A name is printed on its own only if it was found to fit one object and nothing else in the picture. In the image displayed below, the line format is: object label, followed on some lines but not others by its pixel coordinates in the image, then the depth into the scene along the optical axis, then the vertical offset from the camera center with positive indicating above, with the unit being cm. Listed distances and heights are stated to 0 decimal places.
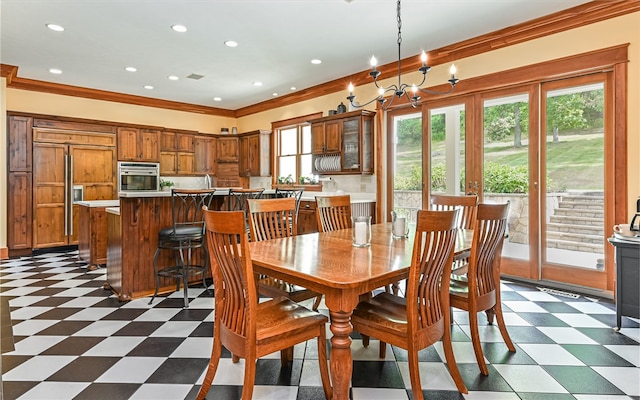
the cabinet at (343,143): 514 +88
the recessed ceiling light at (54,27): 366 +186
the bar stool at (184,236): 336 -35
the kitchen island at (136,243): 340 -44
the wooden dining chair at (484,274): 202 -48
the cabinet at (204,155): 735 +98
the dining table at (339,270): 150 -33
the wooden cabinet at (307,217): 520 -27
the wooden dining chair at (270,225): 233 -20
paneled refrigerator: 550 +24
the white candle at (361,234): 219 -22
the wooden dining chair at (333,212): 300 -12
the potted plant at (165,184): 685 +32
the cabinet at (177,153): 688 +96
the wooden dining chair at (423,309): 161 -57
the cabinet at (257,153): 709 +97
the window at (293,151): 657 +96
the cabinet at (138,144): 631 +106
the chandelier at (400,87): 243 +90
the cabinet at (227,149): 765 +113
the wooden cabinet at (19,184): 526 +26
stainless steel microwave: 627 +45
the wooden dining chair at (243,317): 153 -59
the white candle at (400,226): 246 -19
